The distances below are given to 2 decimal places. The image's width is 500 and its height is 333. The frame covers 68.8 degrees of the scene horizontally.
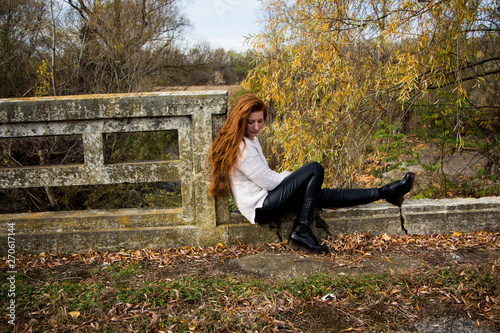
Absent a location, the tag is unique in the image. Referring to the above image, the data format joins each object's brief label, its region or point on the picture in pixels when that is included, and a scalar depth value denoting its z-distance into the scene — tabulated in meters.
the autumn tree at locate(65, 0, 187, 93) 5.90
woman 2.92
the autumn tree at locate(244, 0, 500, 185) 3.87
